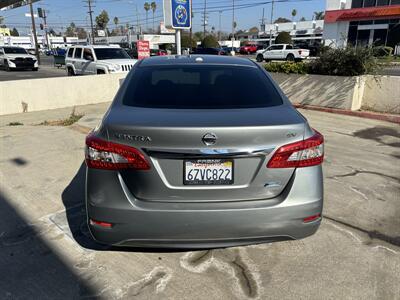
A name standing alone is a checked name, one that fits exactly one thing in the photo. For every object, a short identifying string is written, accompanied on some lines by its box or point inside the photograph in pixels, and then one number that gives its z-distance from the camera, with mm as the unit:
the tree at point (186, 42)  57078
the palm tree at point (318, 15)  116912
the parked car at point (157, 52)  43981
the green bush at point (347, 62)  8891
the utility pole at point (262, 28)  90631
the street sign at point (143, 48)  14205
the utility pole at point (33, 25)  31970
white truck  32400
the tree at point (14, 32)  133625
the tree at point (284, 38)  51594
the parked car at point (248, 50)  55562
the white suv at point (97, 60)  14195
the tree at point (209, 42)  56656
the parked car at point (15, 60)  26938
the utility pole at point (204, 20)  83788
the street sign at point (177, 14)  10627
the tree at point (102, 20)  113844
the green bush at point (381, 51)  9078
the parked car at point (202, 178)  2262
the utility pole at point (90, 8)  71662
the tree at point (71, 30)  159162
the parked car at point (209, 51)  36031
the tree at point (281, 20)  143500
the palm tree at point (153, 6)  131625
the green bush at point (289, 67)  10148
